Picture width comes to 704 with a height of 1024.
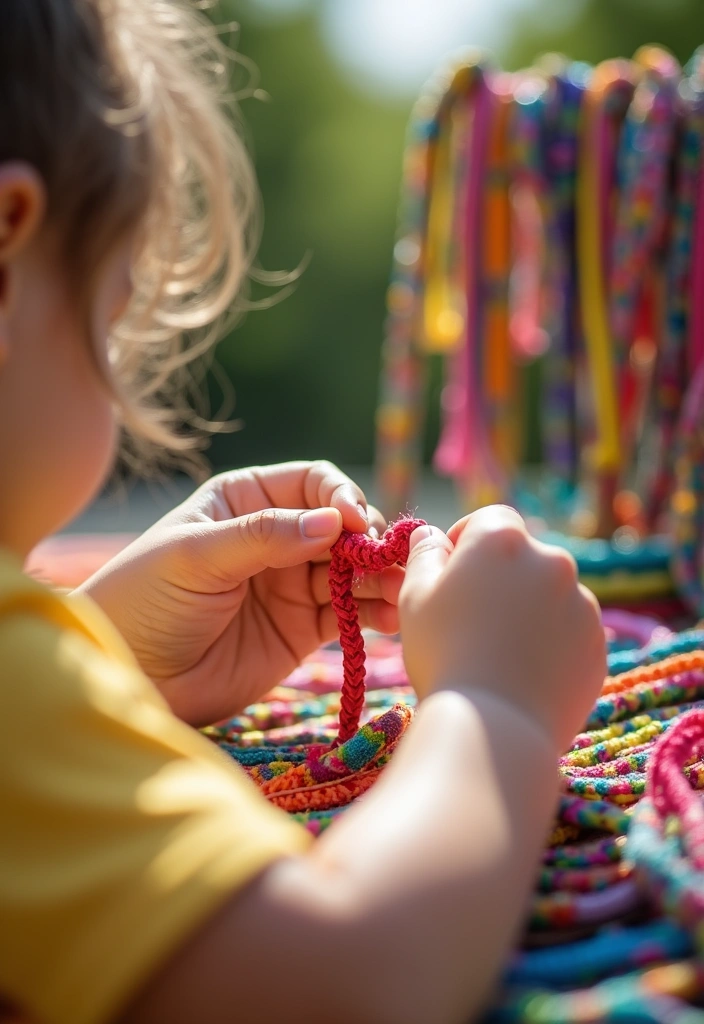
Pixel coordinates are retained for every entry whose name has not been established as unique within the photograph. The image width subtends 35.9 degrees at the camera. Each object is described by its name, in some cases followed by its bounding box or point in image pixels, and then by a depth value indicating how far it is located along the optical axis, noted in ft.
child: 1.39
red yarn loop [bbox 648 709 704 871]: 1.77
